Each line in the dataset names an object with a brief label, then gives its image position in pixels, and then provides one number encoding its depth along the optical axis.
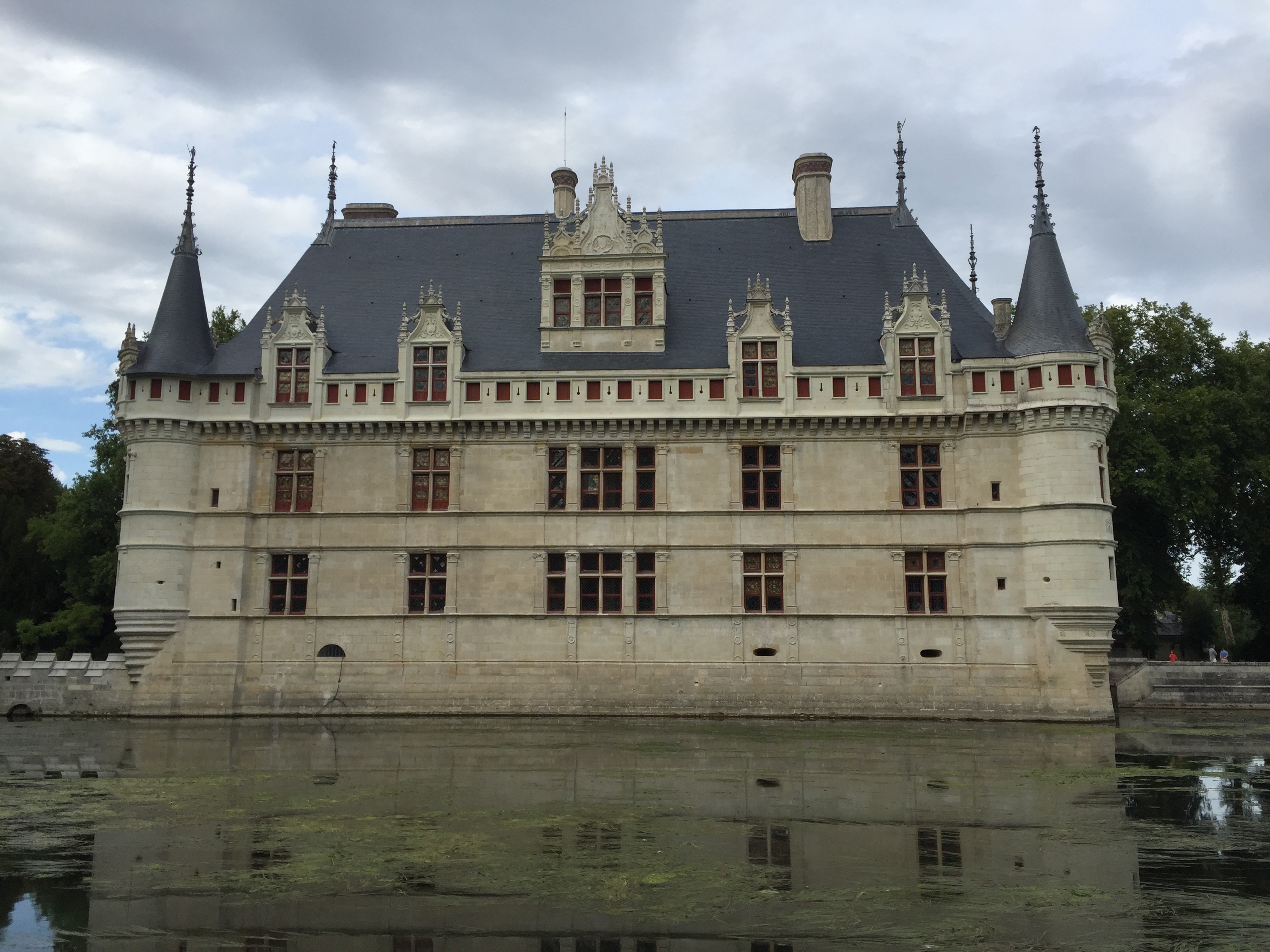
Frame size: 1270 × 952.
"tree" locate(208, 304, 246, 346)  44.00
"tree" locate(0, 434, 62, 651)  42.69
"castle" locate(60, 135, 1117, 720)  28.80
